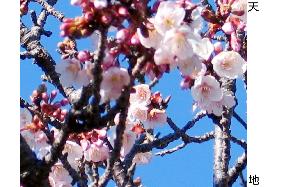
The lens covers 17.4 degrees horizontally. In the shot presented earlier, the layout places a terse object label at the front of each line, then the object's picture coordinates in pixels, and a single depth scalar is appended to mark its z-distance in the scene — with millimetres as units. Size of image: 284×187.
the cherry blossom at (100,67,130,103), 2653
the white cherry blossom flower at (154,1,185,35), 2663
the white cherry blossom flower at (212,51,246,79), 3543
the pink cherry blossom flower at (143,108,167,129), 4196
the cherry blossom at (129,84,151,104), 4103
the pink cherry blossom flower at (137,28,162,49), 2625
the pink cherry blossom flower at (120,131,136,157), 4193
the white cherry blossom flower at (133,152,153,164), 5104
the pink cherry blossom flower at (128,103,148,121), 4233
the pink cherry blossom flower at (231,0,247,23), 3566
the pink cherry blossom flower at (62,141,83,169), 3859
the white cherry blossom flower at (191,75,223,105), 3626
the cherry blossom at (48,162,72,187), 4011
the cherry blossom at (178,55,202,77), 2798
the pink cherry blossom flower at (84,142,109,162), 3775
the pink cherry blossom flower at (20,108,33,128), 3593
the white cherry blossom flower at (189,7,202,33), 2781
